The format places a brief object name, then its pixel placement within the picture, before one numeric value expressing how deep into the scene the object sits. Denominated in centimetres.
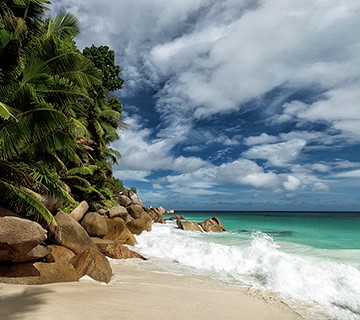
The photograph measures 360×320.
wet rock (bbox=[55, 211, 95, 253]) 877
